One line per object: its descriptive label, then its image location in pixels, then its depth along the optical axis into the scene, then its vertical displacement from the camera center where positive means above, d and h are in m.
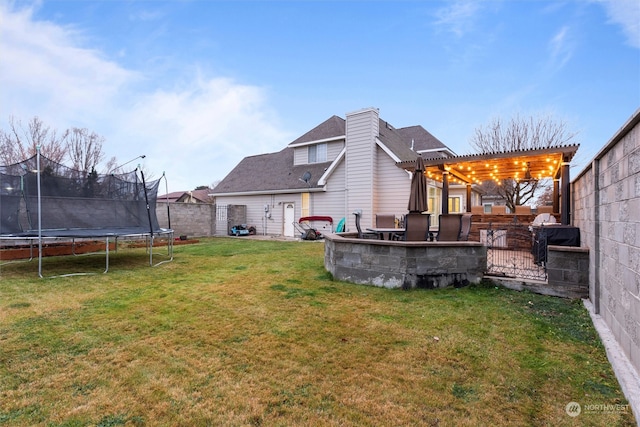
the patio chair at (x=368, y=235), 8.65 -0.60
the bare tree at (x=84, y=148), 19.76 +4.37
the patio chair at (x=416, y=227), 6.57 -0.28
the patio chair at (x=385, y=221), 10.21 -0.23
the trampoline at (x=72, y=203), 7.10 +0.30
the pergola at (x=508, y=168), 8.48 +1.69
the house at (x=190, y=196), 35.78 +2.25
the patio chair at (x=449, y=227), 6.59 -0.28
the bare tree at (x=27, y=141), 17.72 +4.38
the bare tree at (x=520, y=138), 17.78 +4.58
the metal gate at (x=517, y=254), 5.57 -1.03
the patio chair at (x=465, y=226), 7.53 -0.30
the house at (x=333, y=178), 13.83 +1.85
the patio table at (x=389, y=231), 7.38 -0.41
